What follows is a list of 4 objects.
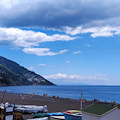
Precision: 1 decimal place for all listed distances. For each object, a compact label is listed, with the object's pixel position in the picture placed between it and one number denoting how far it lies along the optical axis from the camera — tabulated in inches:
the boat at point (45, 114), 785.6
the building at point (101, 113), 413.1
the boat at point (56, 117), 802.8
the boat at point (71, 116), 676.7
